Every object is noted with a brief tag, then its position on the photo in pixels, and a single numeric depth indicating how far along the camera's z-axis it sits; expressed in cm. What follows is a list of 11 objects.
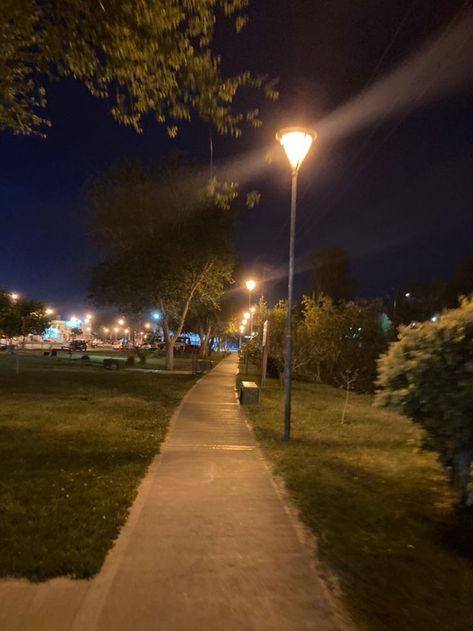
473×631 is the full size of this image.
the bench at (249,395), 1591
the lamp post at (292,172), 950
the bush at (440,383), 500
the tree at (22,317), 2838
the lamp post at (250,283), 2712
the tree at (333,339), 2362
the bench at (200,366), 2934
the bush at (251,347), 2769
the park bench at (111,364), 3011
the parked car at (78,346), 6038
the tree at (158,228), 2781
